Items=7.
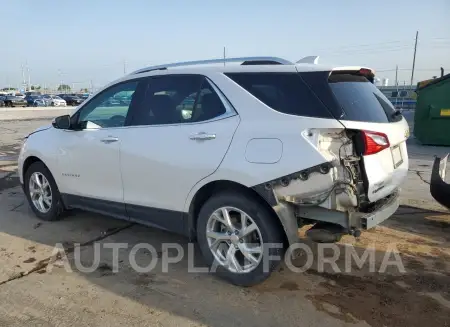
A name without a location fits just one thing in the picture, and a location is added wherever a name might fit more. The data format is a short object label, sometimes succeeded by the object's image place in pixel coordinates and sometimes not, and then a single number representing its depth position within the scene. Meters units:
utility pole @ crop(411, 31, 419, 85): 38.32
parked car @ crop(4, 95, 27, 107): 46.91
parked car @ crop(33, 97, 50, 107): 51.82
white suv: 3.01
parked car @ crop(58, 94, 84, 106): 59.08
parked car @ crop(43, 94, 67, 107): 52.69
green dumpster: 10.98
